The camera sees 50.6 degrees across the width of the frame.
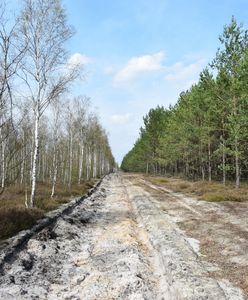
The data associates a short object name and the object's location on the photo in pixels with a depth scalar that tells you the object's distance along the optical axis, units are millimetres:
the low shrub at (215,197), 15150
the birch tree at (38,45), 12341
